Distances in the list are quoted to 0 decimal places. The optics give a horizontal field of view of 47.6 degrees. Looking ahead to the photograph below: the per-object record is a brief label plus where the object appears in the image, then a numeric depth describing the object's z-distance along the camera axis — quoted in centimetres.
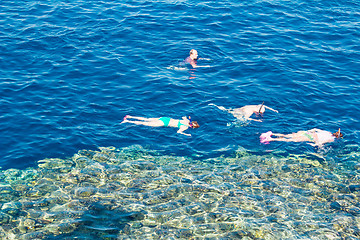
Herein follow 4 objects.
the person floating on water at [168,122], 1933
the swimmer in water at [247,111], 2023
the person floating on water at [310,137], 1900
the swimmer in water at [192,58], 2393
